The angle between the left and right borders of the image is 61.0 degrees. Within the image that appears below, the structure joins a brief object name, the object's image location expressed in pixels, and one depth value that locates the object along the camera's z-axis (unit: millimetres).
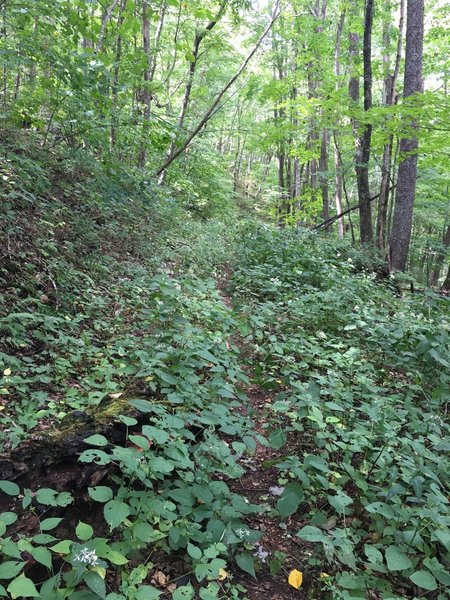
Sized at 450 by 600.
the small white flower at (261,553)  2209
